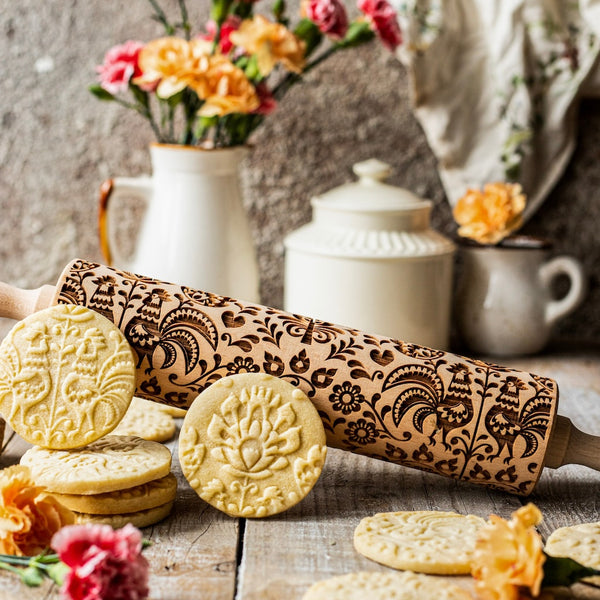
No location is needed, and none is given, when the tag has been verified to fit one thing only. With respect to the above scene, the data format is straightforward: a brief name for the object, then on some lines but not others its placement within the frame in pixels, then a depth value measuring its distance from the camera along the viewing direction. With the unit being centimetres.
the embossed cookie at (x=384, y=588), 64
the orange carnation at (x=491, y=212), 142
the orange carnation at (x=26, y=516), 69
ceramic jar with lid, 133
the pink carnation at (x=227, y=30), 130
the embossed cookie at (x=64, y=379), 81
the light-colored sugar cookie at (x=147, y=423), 100
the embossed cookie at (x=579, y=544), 71
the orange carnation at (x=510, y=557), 61
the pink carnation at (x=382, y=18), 131
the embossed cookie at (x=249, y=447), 81
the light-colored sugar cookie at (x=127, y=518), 76
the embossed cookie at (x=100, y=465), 74
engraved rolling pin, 85
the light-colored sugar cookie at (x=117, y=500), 76
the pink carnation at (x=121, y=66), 129
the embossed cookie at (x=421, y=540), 70
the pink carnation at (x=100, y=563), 59
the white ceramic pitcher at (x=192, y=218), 133
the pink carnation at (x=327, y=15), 127
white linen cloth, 144
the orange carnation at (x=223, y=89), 123
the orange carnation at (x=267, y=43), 124
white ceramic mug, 147
